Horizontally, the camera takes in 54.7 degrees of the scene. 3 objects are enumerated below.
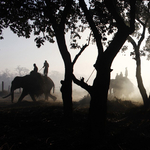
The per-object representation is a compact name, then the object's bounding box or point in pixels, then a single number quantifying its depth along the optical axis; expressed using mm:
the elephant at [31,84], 17969
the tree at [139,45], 11445
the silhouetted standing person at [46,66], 20172
